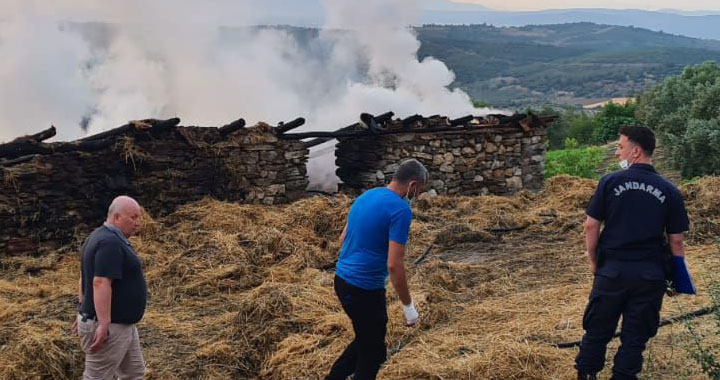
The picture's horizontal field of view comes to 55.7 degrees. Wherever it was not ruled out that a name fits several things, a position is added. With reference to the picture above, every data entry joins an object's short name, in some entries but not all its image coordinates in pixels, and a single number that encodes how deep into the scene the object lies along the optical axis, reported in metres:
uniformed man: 4.10
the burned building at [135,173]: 9.40
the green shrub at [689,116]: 18.36
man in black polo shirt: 4.04
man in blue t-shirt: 4.14
